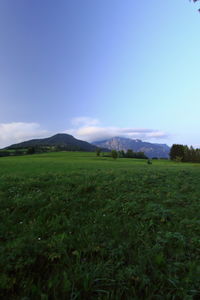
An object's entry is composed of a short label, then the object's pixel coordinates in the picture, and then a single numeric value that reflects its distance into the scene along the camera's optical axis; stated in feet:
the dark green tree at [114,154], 219.63
